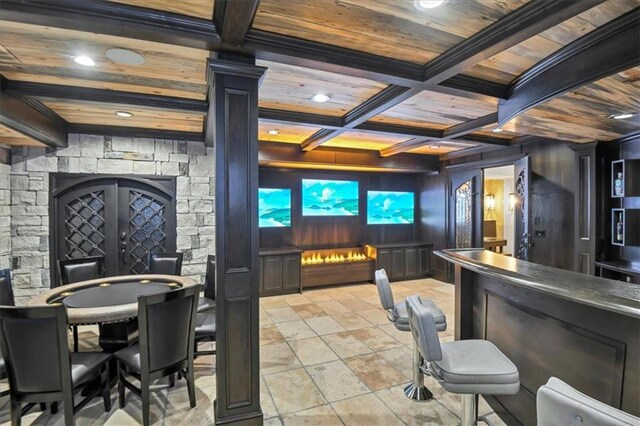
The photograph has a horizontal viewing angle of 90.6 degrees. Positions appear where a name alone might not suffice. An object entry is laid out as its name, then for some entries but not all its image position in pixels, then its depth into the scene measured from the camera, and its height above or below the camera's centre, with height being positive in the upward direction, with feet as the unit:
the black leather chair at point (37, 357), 6.73 -3.15
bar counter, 5.07 -2.33
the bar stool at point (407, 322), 8.67 -3.02
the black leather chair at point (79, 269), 12.12 -2.24
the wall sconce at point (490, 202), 32.22 +1.07
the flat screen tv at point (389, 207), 23.71 +0.41
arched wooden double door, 14.25 -0.33
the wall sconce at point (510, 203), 30.22 +0.88
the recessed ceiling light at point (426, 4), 5.36 +3.59
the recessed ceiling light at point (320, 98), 10.22 +3.80
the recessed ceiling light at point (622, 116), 9.14 +2.85
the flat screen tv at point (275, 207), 20.61 +0.36
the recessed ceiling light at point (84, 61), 7.65 +3.75
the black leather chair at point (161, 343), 7.59 -3.31
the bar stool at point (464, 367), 5.49 -2.77
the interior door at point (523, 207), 14.78 +0.27
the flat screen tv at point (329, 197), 21.94 +1.07
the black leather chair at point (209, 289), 11.88 -3.06
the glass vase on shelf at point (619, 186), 12.41 +1.06
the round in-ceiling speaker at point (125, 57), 7.25 +3.70
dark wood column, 7.07 -0.64
